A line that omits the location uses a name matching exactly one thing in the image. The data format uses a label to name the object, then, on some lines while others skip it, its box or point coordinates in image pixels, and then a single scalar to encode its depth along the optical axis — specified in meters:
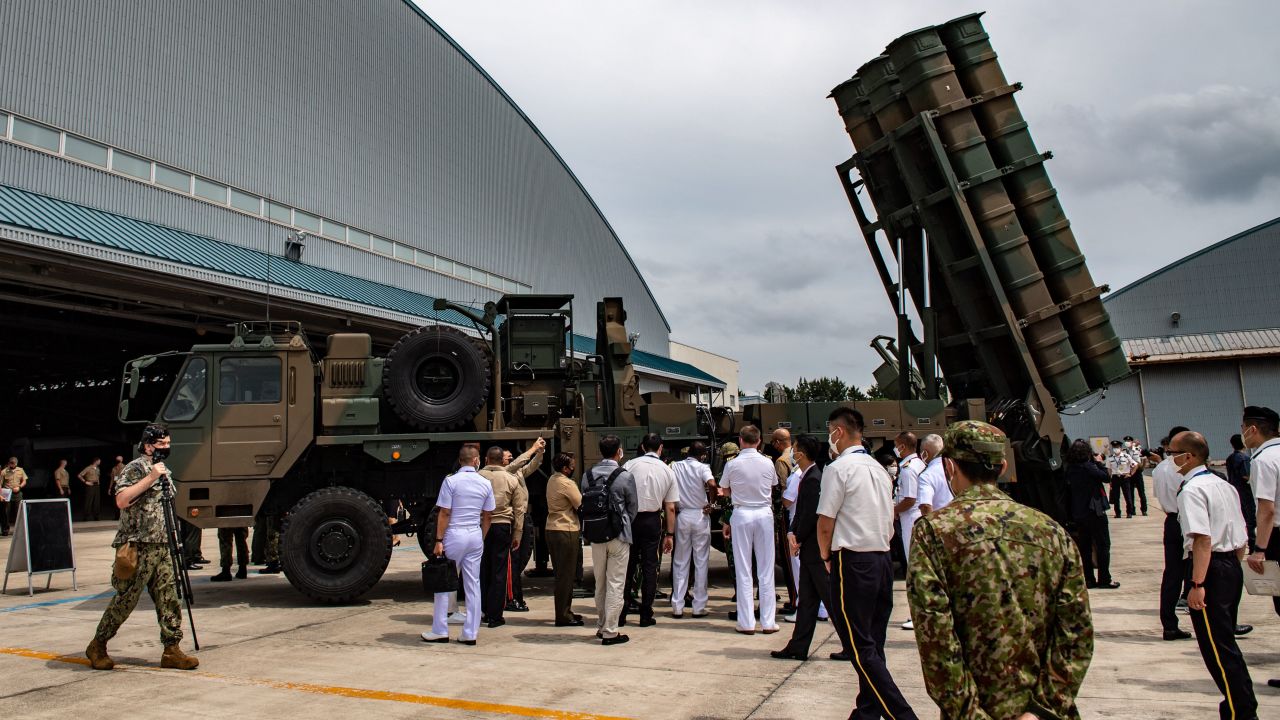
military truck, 8.99
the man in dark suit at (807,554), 6.25
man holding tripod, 6.29
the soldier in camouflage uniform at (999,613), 2.51
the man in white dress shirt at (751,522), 7.42
